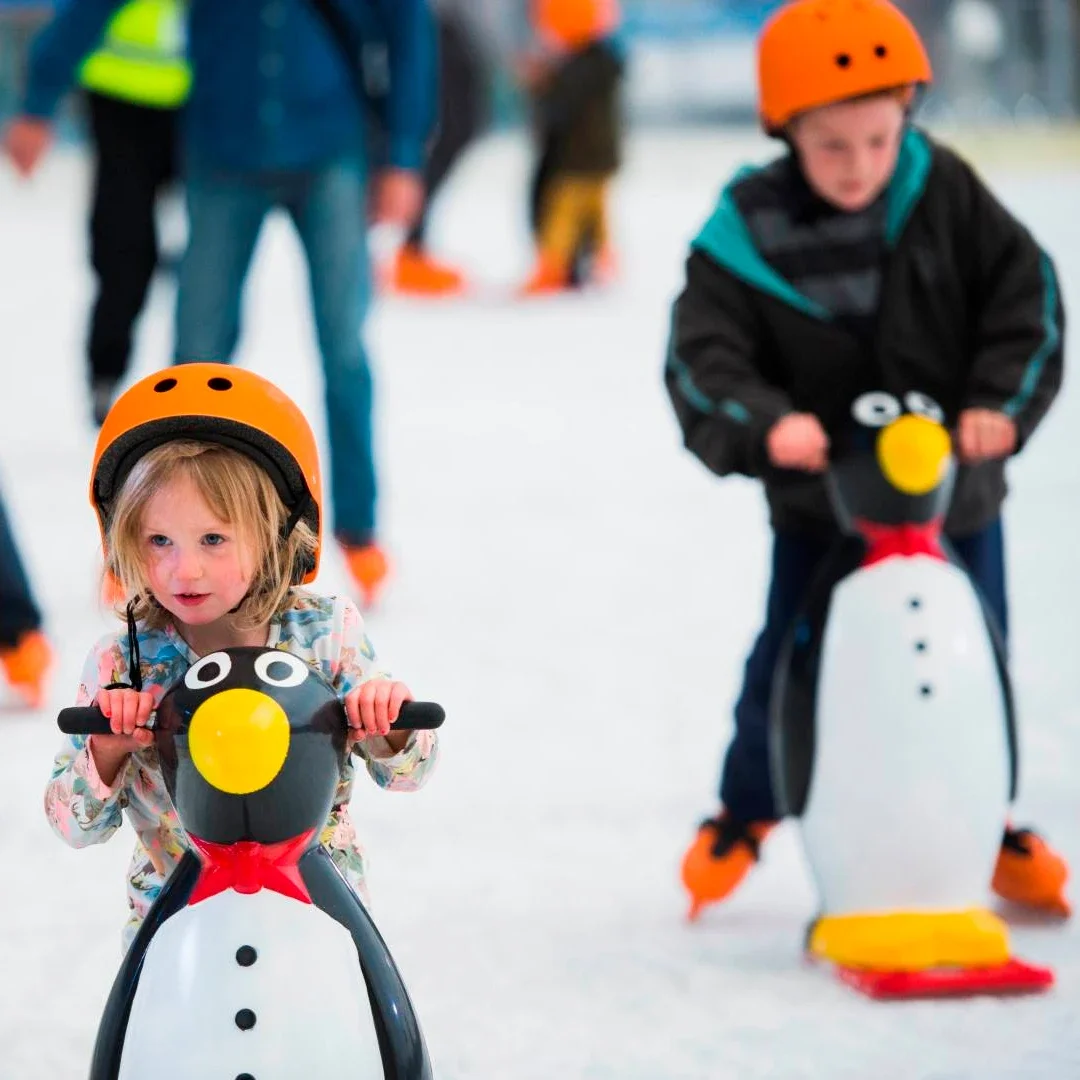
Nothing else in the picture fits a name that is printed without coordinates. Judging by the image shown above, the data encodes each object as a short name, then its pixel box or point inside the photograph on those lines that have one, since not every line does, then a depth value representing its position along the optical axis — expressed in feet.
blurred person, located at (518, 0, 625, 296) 59.82
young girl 12.17
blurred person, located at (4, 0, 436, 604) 26.91
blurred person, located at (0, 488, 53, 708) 23.73
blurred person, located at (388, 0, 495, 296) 61.62
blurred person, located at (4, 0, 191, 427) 35.01
